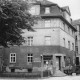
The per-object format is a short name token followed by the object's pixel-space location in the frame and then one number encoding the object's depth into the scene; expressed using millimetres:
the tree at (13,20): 18483
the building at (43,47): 36062
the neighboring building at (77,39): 57856
